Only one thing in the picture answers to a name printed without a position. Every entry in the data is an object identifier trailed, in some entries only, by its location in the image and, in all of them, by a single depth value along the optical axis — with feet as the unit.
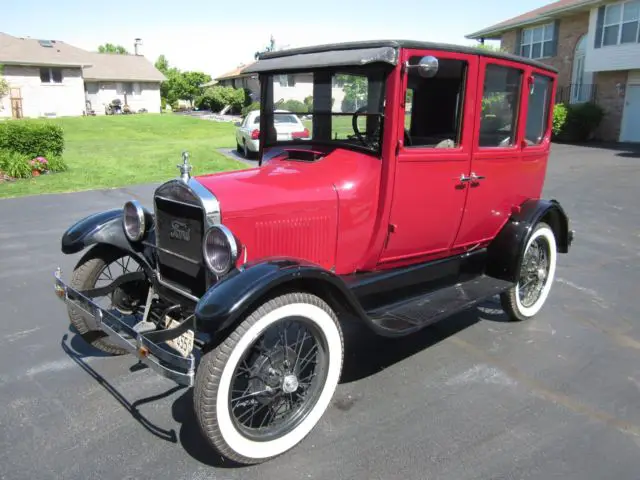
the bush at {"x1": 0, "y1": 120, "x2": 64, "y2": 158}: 40.04
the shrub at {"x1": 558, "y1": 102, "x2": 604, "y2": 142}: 65.87
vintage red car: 8.41
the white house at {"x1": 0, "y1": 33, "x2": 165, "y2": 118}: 115.14
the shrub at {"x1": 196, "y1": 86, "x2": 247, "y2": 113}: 138.62
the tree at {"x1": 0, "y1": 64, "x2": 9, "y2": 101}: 85.40
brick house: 64.85
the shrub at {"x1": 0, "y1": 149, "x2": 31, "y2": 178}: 37.04
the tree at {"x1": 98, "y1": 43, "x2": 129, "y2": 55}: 271.49
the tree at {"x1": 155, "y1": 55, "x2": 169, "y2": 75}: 242.99
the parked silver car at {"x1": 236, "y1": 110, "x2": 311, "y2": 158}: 49.98
